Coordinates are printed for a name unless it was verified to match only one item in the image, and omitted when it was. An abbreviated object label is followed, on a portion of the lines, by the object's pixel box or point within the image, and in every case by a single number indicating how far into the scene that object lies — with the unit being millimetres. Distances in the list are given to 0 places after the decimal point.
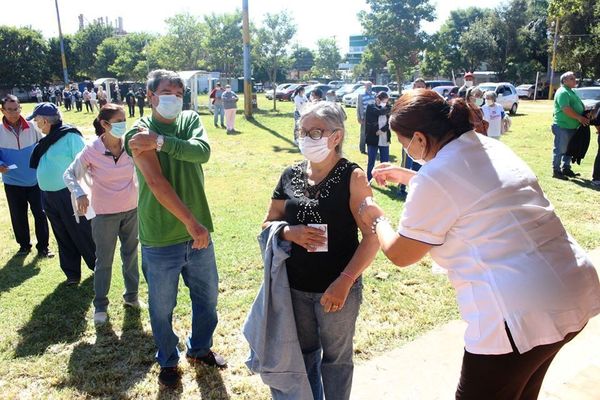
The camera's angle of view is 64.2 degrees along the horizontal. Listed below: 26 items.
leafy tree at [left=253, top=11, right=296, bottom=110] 29062
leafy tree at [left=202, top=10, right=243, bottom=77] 34250
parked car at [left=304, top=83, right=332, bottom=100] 34506
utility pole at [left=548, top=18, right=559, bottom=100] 34625
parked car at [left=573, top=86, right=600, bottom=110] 20319
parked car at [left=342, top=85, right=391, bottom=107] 29534
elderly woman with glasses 2277
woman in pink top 3867
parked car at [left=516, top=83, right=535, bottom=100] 37656
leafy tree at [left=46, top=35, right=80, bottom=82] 56469
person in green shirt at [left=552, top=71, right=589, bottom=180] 8523
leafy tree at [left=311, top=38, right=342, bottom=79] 67125
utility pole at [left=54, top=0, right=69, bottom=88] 36056
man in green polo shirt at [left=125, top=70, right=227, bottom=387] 2635
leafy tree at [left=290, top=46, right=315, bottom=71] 72112
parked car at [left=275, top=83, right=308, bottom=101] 38125
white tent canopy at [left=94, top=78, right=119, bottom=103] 29984
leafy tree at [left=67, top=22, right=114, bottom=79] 63125
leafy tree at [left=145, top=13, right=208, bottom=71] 38875
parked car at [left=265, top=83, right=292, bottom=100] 39594
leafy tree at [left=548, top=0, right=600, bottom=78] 32125
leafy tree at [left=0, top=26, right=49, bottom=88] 50969
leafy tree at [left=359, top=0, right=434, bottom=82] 35094
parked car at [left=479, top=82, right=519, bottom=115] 23312
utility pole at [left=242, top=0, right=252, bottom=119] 19578
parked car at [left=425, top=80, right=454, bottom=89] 29647
